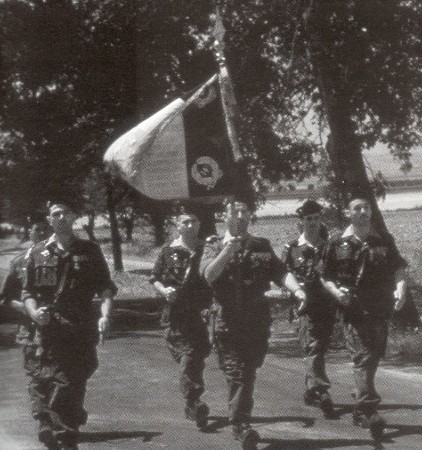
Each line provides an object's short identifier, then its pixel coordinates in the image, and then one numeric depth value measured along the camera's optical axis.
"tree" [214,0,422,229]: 21.99
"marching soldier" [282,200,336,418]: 14.24
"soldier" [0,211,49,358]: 11.63
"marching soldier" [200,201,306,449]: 11.94
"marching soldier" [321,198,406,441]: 12.50
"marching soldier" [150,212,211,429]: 13.77
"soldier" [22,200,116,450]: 11.80
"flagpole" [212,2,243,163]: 13.66
